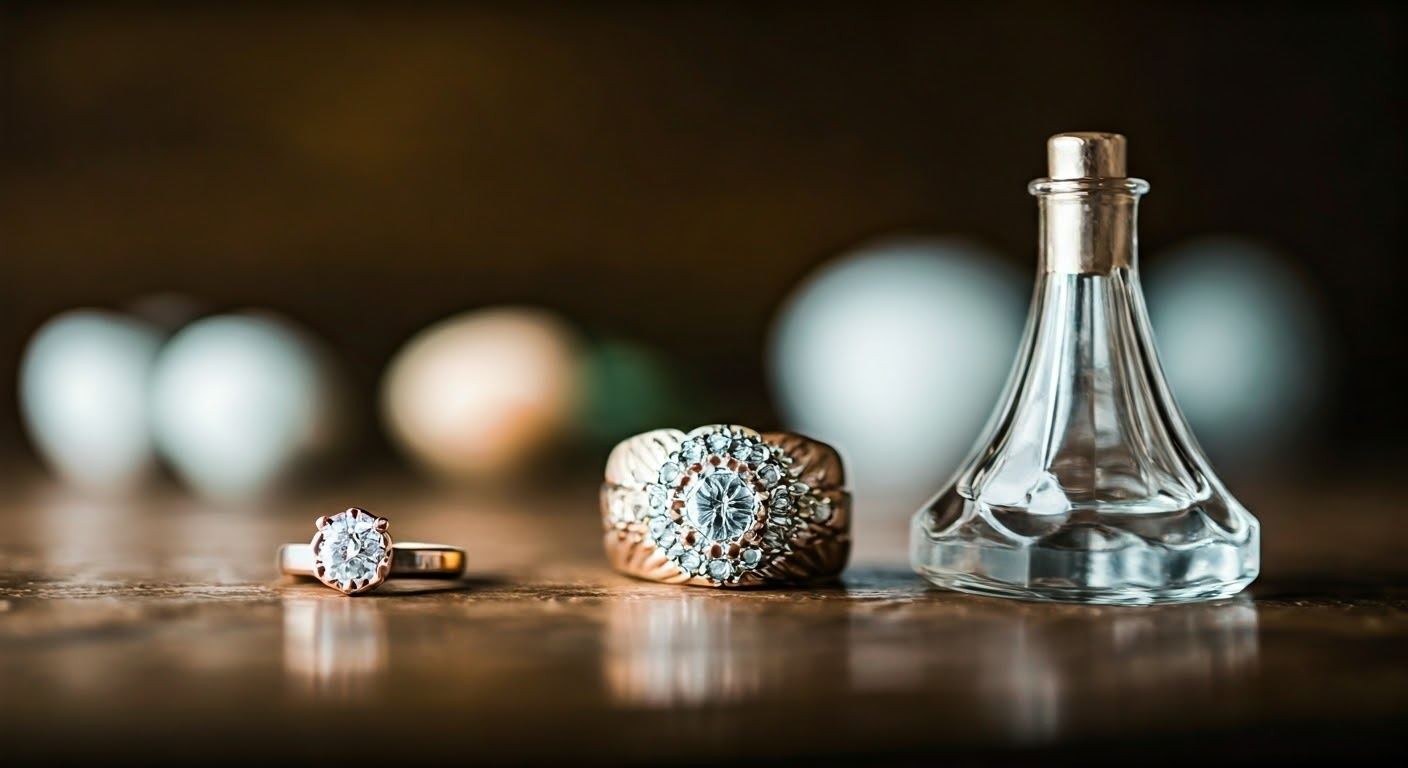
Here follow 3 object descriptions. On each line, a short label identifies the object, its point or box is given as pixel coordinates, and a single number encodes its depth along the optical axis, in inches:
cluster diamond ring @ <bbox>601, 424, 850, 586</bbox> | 9.7
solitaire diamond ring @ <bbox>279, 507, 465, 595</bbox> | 9.7
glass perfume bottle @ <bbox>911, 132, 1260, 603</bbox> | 9.3
